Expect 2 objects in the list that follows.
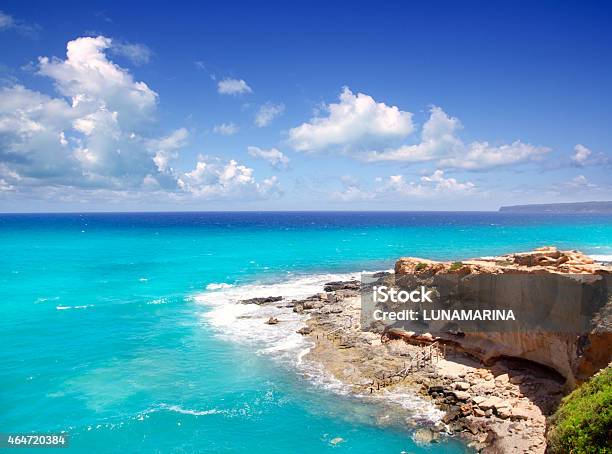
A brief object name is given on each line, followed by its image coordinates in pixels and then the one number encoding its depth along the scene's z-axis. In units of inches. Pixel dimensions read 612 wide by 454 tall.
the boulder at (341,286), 2322.6
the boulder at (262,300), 2108.0
